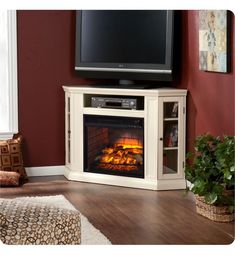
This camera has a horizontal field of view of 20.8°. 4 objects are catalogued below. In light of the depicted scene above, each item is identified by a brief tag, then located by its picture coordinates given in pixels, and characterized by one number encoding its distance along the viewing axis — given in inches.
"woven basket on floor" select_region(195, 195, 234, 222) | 187.0
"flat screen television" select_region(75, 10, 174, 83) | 235.0
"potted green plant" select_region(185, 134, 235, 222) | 183.5
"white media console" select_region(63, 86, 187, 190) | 228.8
